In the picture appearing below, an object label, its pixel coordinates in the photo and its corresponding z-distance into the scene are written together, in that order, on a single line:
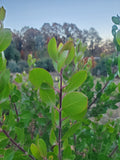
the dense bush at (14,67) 11.85
